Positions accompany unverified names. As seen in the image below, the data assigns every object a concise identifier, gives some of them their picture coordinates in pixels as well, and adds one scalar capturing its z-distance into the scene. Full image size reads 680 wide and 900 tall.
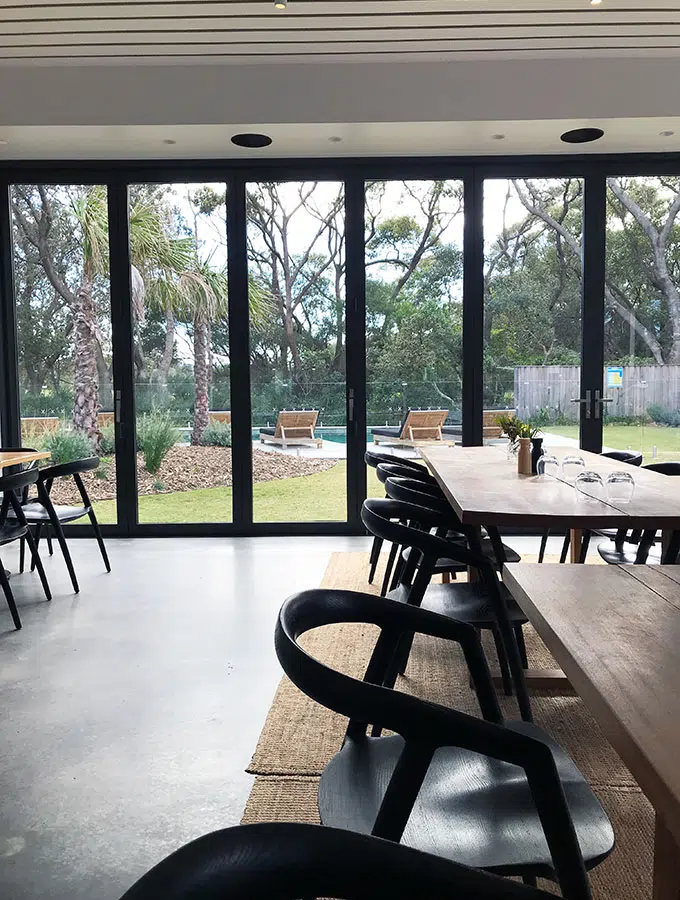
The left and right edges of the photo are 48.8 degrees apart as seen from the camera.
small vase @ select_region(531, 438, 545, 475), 3.82
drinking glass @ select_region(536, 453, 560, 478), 3.78
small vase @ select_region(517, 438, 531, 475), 3.79
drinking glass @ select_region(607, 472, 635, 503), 2.92
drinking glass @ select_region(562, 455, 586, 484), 3.65
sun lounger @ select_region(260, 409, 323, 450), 6.77
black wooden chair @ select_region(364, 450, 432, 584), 4.58
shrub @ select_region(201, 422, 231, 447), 6.77
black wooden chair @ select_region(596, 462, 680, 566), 3.36
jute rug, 2.08
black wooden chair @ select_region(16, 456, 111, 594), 4.77
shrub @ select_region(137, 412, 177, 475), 6.79
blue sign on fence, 6.62
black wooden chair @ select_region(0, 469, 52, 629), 4.08
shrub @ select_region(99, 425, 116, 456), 6.77
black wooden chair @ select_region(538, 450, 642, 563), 4.71
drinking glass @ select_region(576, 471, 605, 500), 3.07
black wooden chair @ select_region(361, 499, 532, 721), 2.44
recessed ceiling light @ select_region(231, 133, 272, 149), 5.83
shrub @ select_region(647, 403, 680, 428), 6.62
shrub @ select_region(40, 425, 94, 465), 6.81
